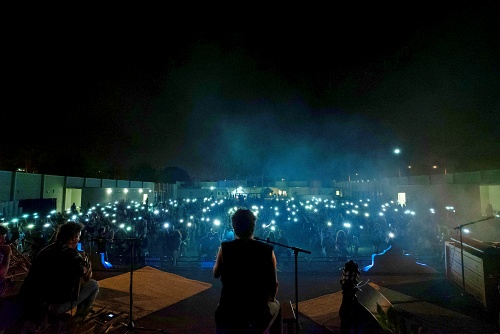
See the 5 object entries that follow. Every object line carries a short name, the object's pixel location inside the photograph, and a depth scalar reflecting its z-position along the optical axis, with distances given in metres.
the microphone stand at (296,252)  3.95
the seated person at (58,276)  3.14
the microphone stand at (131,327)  4.65
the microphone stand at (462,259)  6.66
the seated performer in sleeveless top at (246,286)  2.47
